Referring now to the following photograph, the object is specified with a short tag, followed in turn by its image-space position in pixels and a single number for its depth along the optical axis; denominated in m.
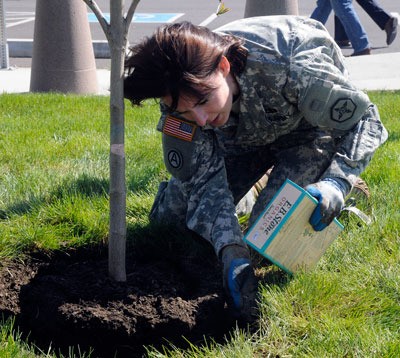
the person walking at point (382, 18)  8.50
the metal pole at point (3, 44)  7.32
